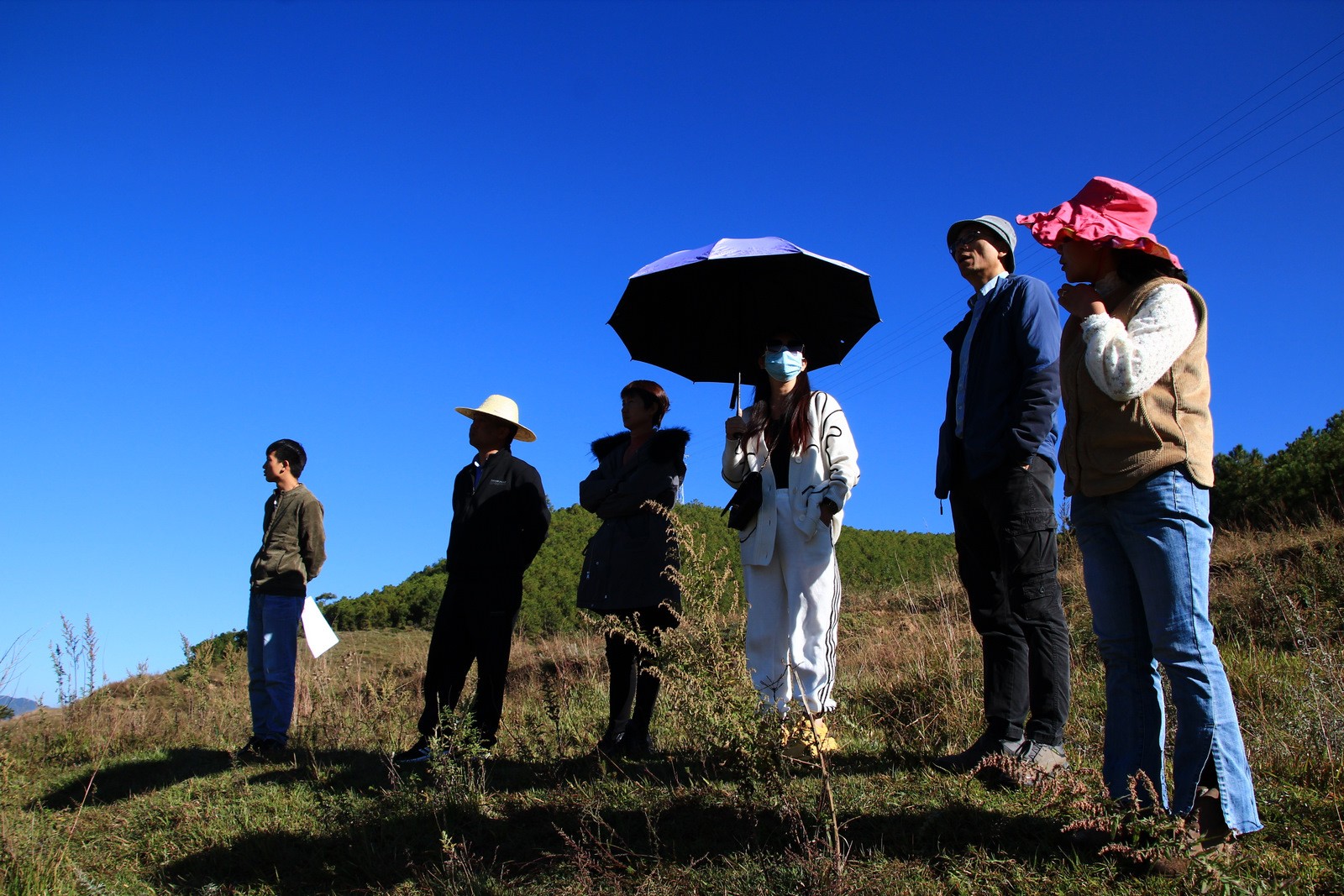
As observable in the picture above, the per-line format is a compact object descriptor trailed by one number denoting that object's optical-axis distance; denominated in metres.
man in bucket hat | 3.48
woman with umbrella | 4.13
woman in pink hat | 2.51
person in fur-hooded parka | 5.04
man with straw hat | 5.45
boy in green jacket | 6.80
